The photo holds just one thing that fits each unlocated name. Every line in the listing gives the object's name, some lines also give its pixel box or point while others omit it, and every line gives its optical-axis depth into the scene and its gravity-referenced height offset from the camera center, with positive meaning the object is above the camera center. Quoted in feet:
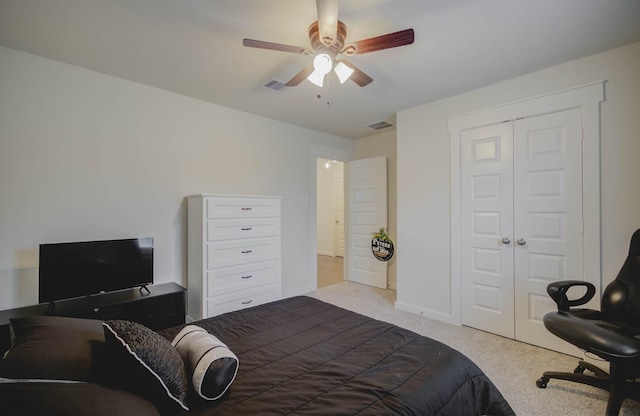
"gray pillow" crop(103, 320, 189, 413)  3.10 -1.86
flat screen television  7.02 -1.60
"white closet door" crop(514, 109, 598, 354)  7.87 -0.17
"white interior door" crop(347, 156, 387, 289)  14.60 -0.33
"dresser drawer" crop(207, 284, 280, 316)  9.38 -3.29
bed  2.70 -2.39
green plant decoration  14.09 -1.37
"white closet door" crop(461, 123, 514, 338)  9.01 -0.68
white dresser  9.24 -1.56
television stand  6.81 -2.60
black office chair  5.18 -2.57
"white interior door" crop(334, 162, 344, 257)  24.36 -0.17
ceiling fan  5.14 +3.38
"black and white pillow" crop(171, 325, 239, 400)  3.35 -2.01
